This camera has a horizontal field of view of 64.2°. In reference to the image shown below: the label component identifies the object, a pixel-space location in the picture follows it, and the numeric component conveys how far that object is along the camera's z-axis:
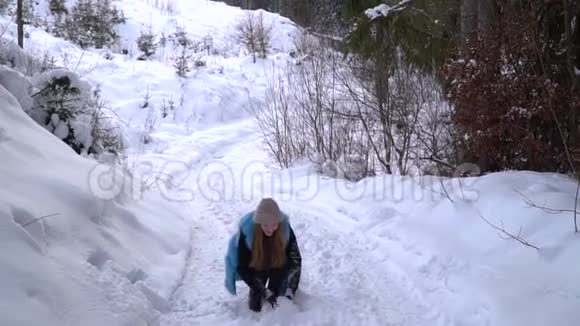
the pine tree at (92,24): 17.66
